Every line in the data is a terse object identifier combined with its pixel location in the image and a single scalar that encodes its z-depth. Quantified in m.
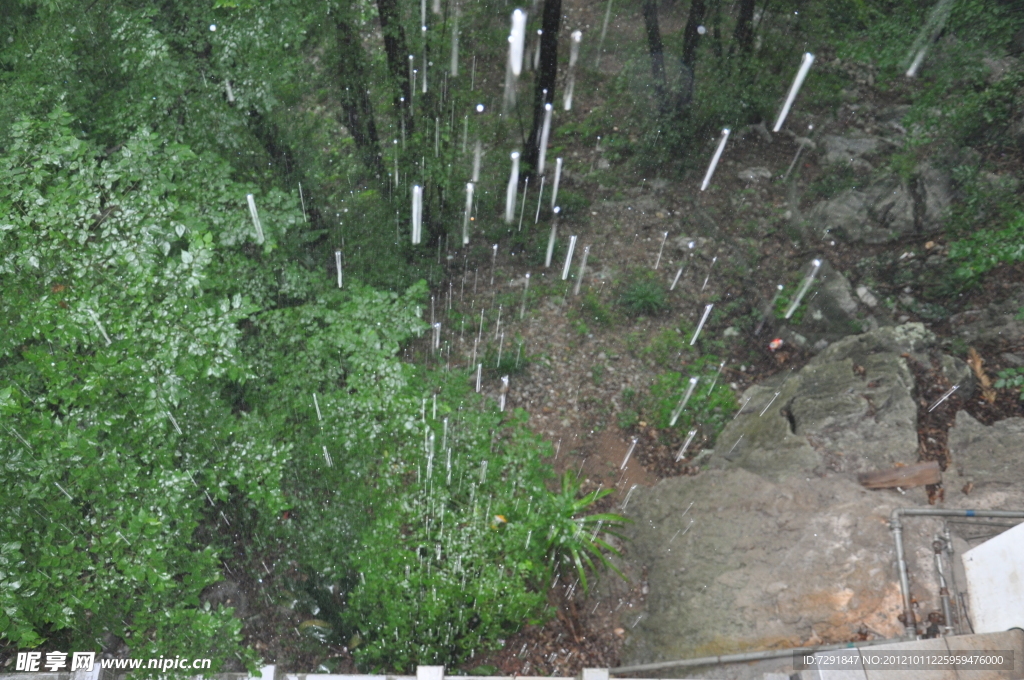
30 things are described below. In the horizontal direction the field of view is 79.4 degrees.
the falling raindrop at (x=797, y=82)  13.35
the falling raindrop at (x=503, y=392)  9.73
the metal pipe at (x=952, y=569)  5.68
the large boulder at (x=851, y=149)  11.83
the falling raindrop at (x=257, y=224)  6.31
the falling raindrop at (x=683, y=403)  9.61
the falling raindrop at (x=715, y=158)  12.68
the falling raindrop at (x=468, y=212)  12.06
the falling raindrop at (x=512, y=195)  12.40
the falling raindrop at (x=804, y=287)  10.34
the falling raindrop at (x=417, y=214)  9.94
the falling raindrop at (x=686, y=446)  9.23
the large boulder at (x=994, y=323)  8.12
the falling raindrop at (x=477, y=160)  12.70
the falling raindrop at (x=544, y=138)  12.97
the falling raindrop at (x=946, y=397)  7.66
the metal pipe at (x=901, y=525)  5.90
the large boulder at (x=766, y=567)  6.28
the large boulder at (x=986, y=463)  6.47
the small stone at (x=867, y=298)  9.79
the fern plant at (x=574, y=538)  7.54
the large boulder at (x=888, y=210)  10.20
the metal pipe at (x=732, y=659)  5.94
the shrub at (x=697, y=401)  9.53
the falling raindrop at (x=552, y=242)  11.85
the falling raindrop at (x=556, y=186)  12.85
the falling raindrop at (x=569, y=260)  11.66
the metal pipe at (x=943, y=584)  5.73
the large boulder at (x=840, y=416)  7.46
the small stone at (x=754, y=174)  12.48
